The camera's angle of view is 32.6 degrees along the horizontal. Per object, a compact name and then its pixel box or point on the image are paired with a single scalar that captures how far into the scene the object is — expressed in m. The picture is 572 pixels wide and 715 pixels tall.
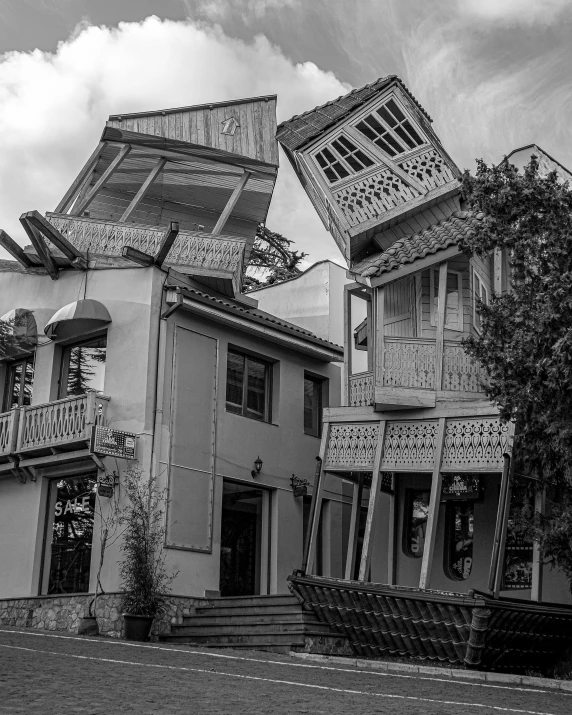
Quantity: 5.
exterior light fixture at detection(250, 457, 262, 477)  20.15
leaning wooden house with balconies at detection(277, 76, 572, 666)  14.69
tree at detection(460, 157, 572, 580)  12.13
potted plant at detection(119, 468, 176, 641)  16.52
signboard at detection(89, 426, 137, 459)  17.34
